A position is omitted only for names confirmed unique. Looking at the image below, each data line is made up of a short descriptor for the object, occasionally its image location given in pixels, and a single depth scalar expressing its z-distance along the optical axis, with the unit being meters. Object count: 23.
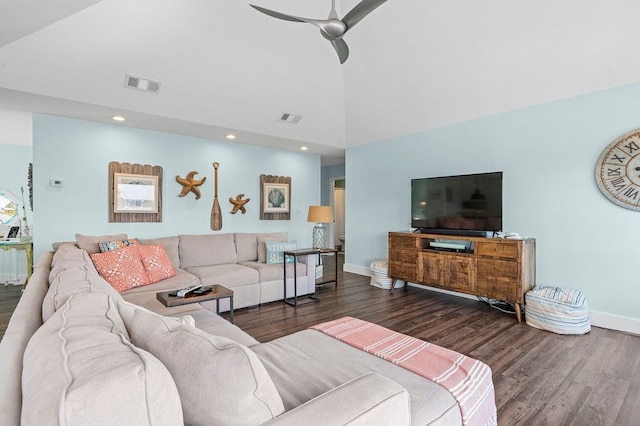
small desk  4.55
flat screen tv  3.91
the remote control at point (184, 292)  2.68
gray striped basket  3.19
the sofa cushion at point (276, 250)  4.52
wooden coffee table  2.55
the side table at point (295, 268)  4.23
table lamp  4.75
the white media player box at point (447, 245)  4.17
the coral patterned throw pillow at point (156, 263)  3.47
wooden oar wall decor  5.43
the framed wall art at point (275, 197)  6.02
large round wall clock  3.18
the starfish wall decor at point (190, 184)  5.05
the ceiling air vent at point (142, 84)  3.47
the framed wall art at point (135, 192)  4.51
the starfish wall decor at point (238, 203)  5.62
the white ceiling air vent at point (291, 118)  4.79
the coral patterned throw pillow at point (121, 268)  3.16
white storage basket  5.02
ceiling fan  2.37
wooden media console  3.56
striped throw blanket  1.39
